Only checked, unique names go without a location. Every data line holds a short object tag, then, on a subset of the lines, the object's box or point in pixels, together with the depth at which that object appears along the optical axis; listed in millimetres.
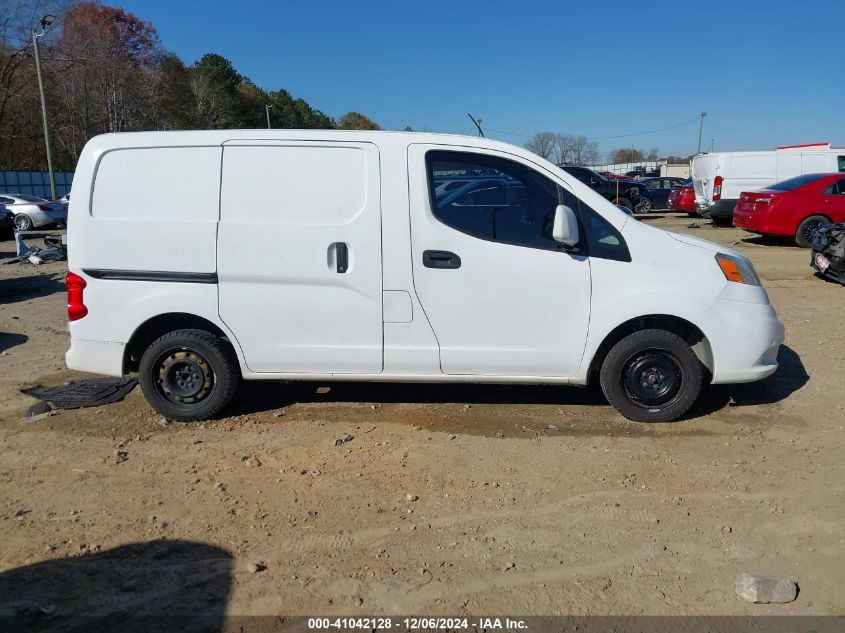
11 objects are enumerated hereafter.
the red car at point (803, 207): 13617
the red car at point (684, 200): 21969
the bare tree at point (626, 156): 107419
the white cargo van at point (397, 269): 4512
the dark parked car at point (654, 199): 25578
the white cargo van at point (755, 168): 17828
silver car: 21125
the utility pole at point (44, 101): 25203
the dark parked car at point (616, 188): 22531
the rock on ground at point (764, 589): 2896
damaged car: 9477
